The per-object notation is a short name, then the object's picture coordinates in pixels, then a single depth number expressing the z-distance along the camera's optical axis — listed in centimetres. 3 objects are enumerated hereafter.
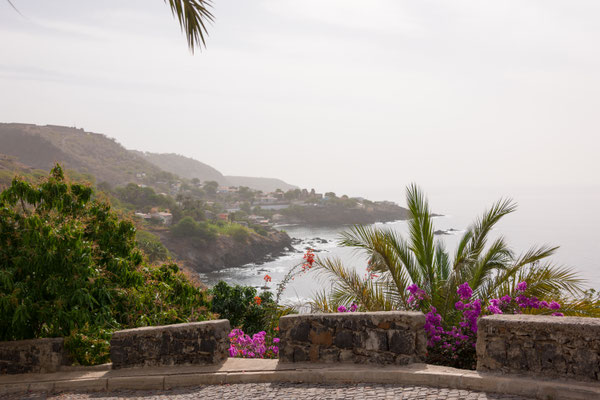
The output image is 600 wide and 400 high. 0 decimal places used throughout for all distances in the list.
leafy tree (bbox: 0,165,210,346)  504
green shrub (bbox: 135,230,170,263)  4191
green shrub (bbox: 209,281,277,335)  955
